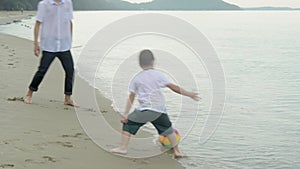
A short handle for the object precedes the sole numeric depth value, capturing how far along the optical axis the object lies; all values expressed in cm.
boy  594
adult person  780
